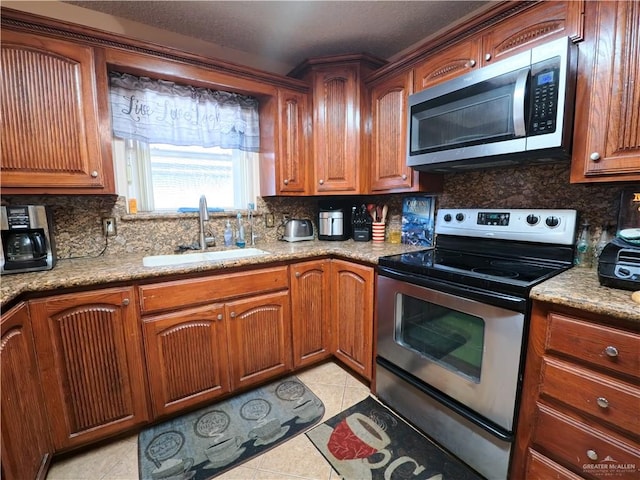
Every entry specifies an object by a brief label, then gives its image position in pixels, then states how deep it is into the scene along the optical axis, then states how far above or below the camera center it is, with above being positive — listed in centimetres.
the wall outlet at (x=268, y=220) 242 -9
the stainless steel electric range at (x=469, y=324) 116 -54
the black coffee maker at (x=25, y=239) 133 -13
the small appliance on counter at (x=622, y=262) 101 -21
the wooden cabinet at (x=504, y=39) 120 +79
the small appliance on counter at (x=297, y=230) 237 -18
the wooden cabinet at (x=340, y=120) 207 +64
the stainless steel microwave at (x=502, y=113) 119 +44
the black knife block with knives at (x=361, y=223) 232 -12
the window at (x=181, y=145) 186 +47
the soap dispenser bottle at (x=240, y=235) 221 -20
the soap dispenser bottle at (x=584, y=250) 138 -22
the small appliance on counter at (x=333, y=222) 236 -11
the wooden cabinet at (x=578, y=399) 89 -65
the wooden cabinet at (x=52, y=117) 135 +46
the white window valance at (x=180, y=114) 181 +66
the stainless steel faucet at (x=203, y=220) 198 -7
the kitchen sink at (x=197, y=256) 179 -30
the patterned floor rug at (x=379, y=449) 130 -118
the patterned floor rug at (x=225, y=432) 135 -118
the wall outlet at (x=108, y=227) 182 -10
